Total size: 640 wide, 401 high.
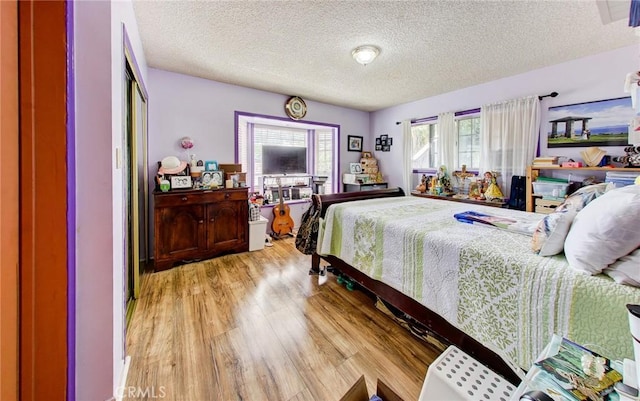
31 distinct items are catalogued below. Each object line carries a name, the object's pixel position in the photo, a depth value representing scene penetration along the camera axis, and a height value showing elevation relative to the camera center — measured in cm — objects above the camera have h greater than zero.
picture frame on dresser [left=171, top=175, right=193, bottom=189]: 297 +17
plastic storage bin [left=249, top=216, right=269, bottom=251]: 350 -51
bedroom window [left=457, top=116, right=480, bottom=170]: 381 +83
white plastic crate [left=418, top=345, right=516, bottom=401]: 86 -65
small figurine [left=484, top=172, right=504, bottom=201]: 340 +8
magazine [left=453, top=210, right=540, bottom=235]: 158 -17
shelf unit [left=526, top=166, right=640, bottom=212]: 294 +23
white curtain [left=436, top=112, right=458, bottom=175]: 397 +88
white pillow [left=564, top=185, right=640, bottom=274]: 91 -13
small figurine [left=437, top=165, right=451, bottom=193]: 402 +27
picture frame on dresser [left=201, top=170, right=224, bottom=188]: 321 +23
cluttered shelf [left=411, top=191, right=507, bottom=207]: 335 -5
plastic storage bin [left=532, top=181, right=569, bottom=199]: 277 +9
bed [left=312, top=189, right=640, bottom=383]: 93 -42
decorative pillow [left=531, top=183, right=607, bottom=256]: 118 -13
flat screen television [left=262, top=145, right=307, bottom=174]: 461 +69
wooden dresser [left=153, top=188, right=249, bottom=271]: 283 -33
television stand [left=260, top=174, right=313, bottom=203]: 460 +21
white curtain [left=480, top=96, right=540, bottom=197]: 314 +78
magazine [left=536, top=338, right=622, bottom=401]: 58 -43
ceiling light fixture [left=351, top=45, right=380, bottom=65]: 247 +139
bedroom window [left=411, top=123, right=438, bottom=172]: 440 +89
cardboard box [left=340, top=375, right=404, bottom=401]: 89 -70
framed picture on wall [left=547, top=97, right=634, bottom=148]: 255 +78
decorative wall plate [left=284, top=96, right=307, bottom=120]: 412 +145
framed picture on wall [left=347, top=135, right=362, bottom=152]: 510 +108
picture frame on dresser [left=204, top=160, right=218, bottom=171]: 335 +41
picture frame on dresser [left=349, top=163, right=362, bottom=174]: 504 +56
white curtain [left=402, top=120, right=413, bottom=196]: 458 +76
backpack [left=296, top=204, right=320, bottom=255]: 256 -36
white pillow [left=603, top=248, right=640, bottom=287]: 89 -26
